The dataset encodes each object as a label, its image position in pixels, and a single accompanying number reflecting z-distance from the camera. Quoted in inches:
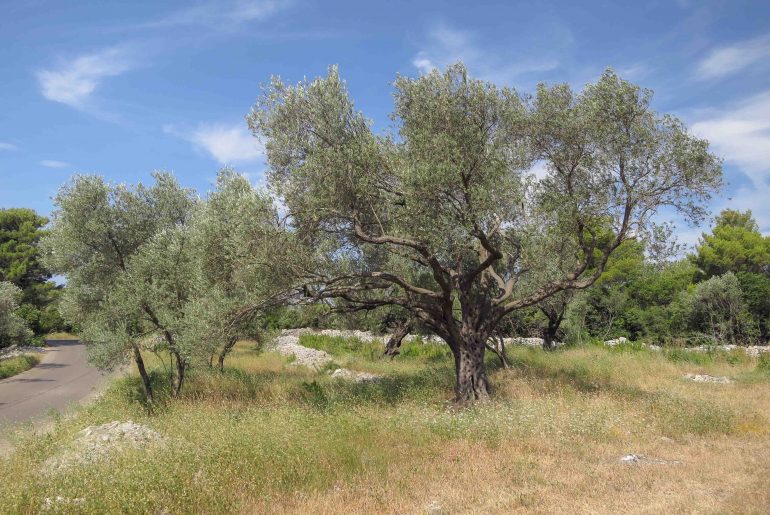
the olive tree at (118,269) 656.4
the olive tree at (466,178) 572.1
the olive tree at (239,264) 577.0
